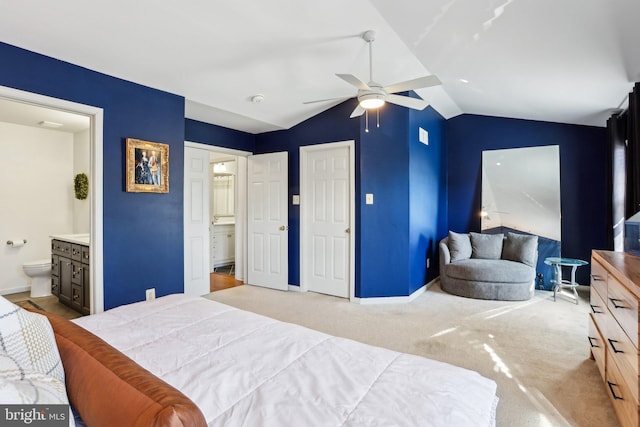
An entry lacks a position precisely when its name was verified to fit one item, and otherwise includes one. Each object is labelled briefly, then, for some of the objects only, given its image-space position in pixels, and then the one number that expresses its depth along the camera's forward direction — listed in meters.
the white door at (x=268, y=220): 4.92
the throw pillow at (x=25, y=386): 0.64
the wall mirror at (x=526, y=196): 4.84
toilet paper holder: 4.59
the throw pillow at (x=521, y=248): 4.57
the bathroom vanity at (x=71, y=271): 3.45
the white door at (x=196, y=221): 4.45
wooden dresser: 1.53
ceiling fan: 2.54
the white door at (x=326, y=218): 4.43
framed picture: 3.19
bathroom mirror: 7.17
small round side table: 4.16
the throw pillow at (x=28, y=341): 0.86
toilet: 4.25
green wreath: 4.95
